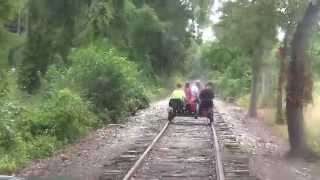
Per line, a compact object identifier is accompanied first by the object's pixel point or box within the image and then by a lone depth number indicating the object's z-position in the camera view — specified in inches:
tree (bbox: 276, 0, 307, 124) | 951.6
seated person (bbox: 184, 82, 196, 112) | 1146.7
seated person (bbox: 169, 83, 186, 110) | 1141.7
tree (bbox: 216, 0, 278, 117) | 1012.5
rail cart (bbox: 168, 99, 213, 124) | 1139.3
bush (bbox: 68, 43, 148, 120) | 1108.5
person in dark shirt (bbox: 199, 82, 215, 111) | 1131.0
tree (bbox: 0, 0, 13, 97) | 563.8
